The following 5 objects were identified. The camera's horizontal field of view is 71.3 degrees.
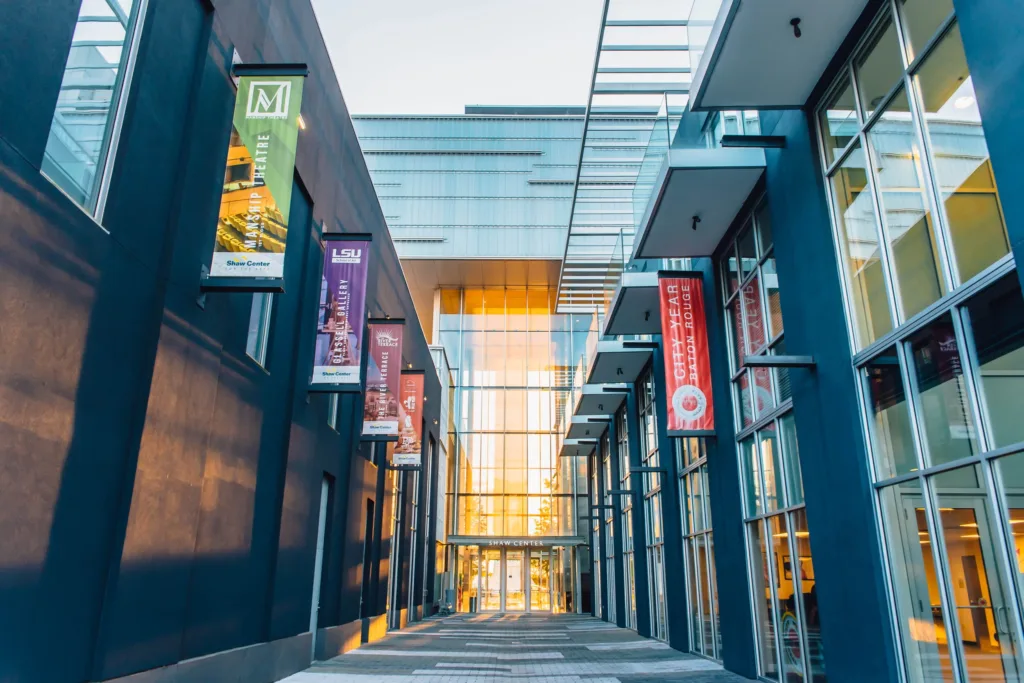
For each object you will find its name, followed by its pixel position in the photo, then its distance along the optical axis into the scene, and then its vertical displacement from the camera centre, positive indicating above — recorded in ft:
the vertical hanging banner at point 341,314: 41.01 +14.62
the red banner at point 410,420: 64.80 +13.55
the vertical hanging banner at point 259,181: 26.76 +14.76
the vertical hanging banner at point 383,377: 53.62 +14.14
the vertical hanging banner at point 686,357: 40.16 +11.78
